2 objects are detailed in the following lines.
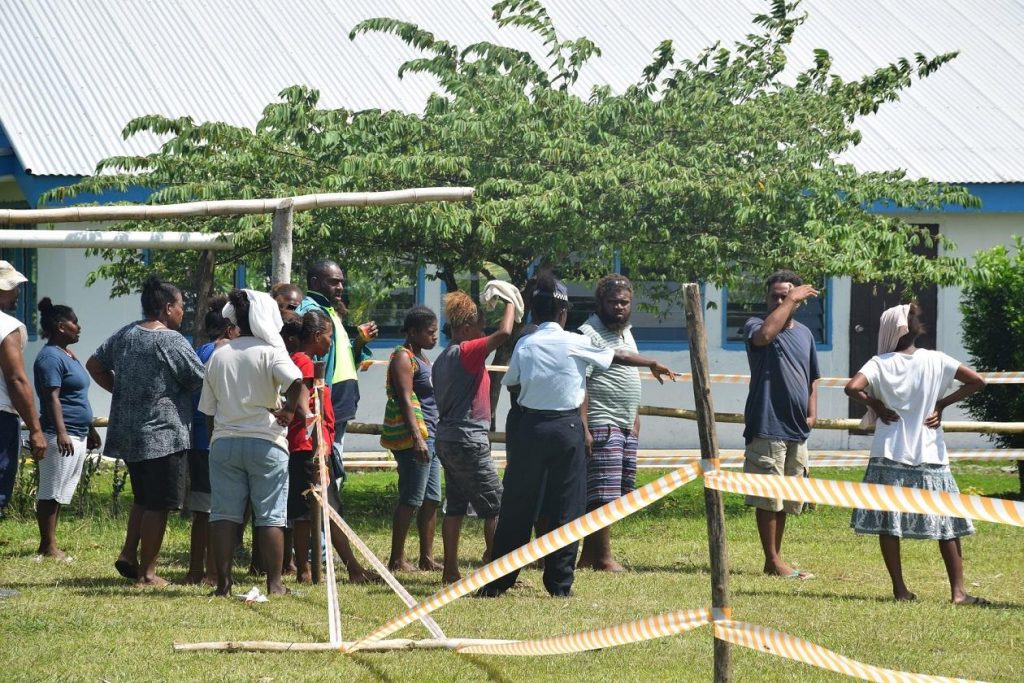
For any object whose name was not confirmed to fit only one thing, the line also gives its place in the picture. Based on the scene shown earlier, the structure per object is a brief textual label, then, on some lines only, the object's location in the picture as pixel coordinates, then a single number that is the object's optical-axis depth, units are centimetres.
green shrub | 2437
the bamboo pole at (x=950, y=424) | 2261
